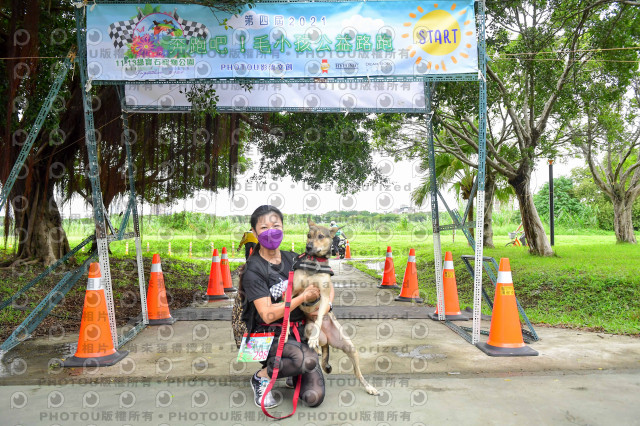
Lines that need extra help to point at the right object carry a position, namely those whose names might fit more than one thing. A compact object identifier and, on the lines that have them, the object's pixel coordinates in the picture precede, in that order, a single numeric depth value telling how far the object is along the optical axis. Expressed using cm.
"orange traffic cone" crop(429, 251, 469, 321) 697
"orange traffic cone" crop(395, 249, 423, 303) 870
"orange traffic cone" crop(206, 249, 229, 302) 909
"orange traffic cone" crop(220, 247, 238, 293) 1015
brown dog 341
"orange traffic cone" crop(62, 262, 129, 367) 484
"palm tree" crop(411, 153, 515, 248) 1961
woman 350
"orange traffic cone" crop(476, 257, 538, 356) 502
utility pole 1655
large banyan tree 746
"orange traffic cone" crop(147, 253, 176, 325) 680
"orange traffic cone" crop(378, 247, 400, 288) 1095
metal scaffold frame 506
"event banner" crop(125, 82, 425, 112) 655
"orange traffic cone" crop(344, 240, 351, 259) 2083
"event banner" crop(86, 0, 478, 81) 521
